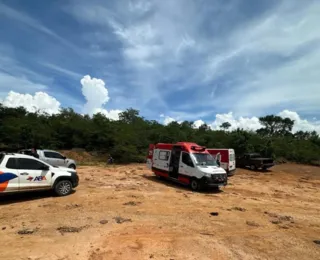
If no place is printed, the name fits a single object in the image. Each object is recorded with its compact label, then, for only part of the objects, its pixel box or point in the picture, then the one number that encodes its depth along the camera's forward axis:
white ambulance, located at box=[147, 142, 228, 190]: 13.98
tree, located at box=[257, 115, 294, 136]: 83.62
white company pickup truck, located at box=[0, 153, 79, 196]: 9.92
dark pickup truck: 26.59
